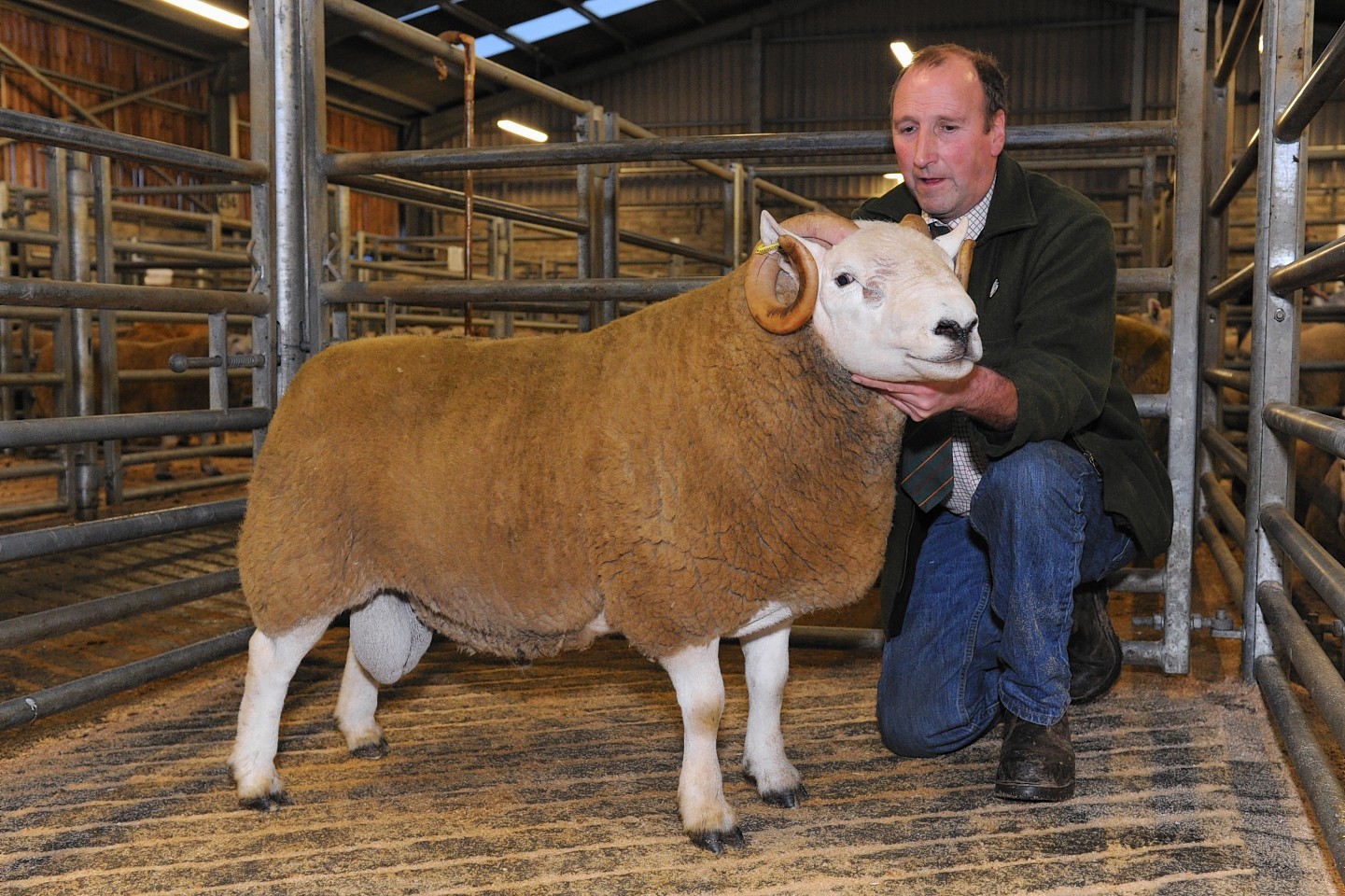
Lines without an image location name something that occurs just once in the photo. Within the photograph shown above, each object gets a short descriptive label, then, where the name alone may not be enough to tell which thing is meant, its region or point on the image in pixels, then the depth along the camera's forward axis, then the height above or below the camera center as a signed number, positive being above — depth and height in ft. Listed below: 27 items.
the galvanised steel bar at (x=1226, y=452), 10.95 -0.55
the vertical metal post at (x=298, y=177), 11.12 +2.14
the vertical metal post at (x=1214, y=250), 14.92 +1.95
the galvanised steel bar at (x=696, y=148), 9.73 +2.24
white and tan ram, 6.95 -0.54
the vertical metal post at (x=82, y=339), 19.90 +1.06
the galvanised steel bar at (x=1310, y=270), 6.57 +0.83
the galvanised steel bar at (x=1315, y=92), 6.73 +2.04
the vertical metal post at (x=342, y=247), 12.13 +2.10
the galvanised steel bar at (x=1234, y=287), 11.11 +1.14
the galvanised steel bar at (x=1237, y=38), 12.28 +4.05
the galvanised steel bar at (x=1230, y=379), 11.74 +0.22
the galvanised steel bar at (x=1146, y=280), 9.95 +1.02
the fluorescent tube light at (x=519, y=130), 30.22 +7.57
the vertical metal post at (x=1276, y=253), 9.10 +1.16
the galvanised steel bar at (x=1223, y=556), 10.66 -1.56
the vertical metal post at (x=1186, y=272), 9.79 +1.07
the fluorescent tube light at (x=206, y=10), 35.86 +12.36
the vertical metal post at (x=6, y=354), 24.80 +0.98
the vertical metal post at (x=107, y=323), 21.11 +1.38
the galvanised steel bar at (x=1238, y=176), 11.13 +2.34
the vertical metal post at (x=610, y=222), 15.92 +2.48
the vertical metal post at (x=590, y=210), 16.14 +2.72
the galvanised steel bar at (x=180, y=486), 21.23 -1.65
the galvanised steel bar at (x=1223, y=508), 10.78 -1.12
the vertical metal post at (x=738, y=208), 20.56 +3.55
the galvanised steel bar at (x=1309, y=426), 5.88 -0.16
